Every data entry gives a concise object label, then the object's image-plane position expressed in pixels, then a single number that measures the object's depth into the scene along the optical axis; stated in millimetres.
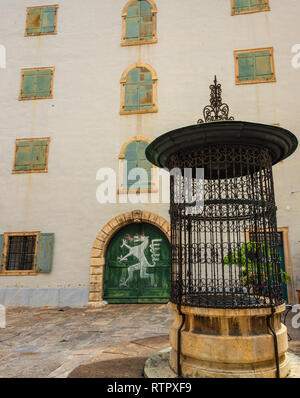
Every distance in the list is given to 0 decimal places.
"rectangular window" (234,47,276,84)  10398
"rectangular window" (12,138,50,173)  10852
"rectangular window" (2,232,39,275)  10273
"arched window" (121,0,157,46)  11414
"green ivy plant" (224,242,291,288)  3937
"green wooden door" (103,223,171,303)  9953
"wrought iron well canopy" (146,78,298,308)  3525
